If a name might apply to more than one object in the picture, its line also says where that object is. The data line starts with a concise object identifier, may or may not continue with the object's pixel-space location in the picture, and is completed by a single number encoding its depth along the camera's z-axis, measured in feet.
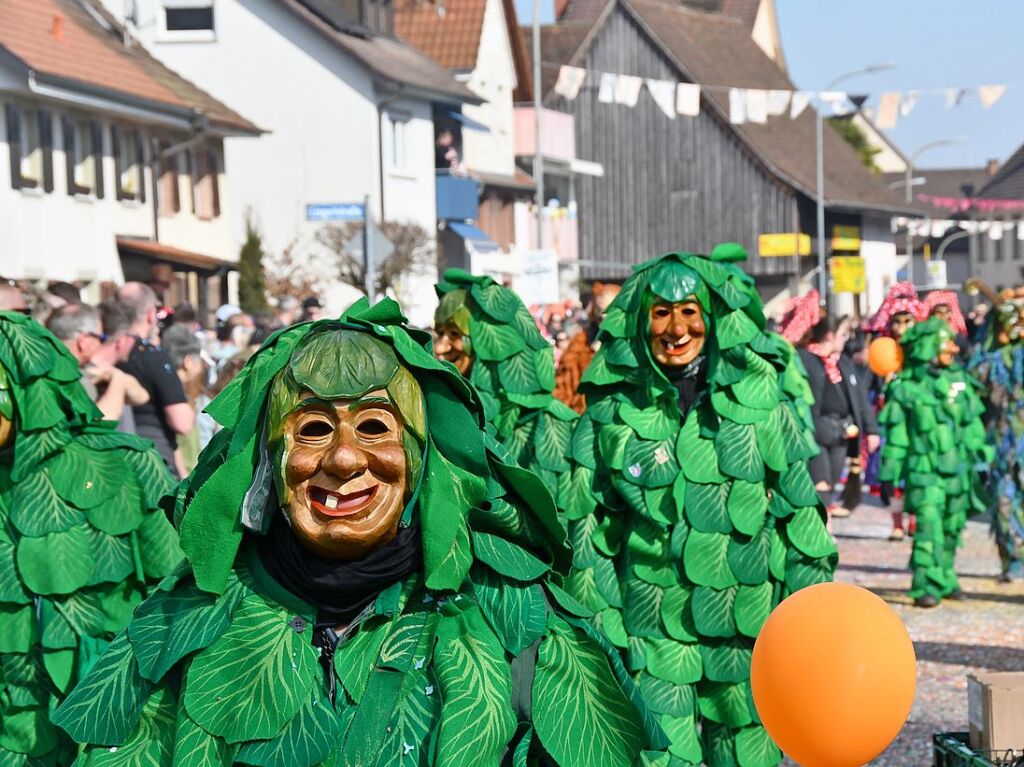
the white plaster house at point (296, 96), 118.93
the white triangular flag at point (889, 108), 97.40
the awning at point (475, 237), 138.31
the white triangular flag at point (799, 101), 97.39
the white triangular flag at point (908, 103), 97.09
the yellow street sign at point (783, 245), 174.91
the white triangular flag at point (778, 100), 99.40
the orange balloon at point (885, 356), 48.52
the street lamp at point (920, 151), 201.47
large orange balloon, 11.57
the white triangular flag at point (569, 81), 99.07
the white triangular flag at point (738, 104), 103.30
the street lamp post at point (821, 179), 134.21
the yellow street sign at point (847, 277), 130.72
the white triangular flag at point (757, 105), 103.78
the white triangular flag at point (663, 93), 103.09
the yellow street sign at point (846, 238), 186.91
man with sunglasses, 27.84
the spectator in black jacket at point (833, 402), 46.60
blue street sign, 63.74
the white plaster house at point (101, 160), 85.35
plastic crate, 14.92
